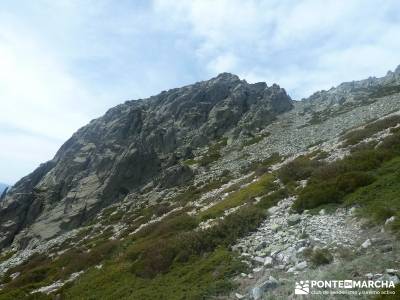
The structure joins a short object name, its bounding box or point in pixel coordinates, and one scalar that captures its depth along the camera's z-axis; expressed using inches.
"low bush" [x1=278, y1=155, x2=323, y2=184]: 1161.7
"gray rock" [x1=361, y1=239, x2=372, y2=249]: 570.2
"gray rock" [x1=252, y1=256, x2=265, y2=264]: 662.6
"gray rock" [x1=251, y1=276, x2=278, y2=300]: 547.6
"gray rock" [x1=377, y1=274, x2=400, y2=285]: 458.9
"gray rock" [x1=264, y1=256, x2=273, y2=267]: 638.9
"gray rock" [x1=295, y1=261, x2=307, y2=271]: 579.2
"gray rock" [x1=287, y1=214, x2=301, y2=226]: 788.0
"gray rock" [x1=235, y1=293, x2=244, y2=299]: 574.3
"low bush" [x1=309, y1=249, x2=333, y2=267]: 572.7
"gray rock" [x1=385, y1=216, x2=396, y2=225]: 596.0
